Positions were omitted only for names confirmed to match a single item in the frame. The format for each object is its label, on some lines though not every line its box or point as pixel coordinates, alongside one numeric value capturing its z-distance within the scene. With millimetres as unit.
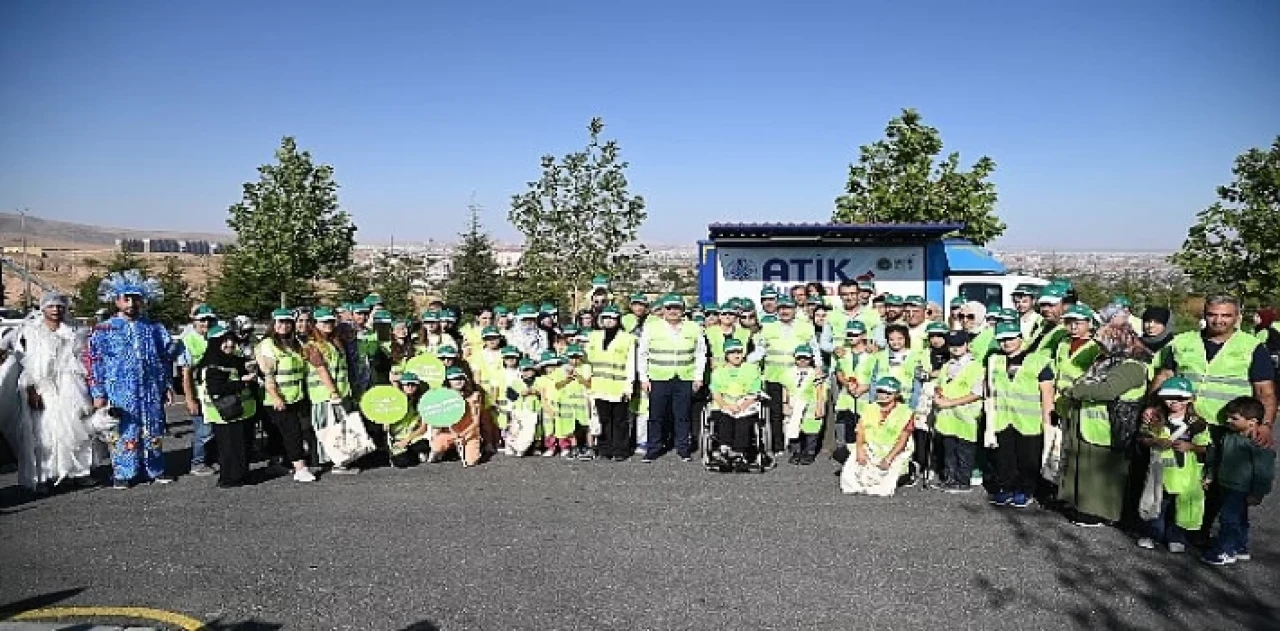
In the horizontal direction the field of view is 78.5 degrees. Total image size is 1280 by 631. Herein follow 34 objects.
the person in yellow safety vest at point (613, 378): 8383
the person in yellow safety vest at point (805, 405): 8305
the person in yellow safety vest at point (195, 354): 7688
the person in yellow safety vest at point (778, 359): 8508
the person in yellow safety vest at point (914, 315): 8203
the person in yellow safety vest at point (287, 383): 7410
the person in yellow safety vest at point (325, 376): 7656
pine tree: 21983
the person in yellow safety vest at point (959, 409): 6793
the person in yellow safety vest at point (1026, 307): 7414
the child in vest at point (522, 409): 8695
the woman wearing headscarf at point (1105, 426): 5781
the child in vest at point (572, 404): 8620
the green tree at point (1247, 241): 17344
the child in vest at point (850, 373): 7941
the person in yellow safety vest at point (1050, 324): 6531
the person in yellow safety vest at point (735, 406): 7945
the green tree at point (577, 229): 19266
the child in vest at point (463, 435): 8328
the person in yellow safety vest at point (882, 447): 6996
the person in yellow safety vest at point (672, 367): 8188
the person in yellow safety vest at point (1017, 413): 6488
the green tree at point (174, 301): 23391
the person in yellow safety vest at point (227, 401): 7250
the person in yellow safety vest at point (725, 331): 8945
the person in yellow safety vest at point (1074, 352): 6168
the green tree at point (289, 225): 18859
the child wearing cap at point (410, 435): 8219
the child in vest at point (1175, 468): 5340
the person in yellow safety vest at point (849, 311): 9383
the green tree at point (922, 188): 19391
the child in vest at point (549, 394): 8695
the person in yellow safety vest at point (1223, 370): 5230
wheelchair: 7883
